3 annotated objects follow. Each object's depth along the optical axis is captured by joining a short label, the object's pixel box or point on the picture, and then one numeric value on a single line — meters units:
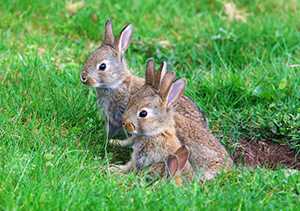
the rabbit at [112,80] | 12.94
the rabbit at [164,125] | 11.80
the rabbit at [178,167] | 11.20
